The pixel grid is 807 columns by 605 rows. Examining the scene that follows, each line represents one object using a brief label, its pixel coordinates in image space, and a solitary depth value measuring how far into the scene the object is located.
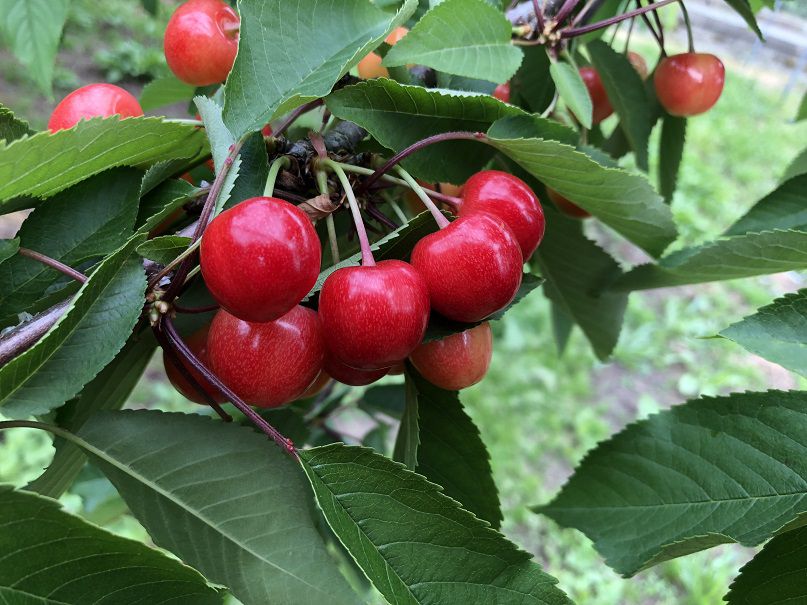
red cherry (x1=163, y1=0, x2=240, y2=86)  0.20
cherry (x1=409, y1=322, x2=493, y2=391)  0.17
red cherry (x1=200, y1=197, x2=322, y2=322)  0.13
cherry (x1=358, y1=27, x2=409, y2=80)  0.22
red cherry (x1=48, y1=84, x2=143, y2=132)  0.17
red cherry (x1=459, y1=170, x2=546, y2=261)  0.16
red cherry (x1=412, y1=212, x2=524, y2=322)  0.14
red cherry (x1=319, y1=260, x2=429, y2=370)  0.14
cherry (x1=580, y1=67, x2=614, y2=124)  0.27
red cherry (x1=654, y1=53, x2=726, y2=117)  0.26
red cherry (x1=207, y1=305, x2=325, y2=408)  0.15
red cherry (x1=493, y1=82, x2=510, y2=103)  0.25
